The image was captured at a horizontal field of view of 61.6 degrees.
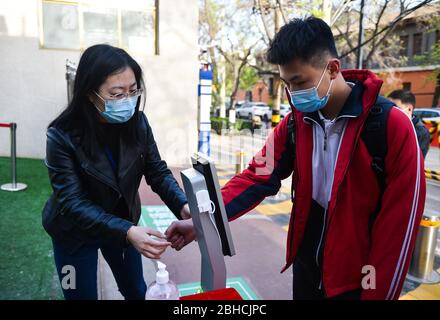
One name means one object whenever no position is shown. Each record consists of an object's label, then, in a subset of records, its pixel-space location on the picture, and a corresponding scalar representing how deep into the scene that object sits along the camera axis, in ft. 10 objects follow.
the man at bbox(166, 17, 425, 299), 4.34
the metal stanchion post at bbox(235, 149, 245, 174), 23.77
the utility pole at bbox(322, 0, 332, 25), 36.19
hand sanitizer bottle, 3.76
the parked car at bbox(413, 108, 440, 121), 52.70
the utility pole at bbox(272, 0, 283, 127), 40.55
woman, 5.32
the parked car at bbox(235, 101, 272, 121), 90.68
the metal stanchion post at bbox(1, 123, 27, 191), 18.86
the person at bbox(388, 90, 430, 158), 11.94
